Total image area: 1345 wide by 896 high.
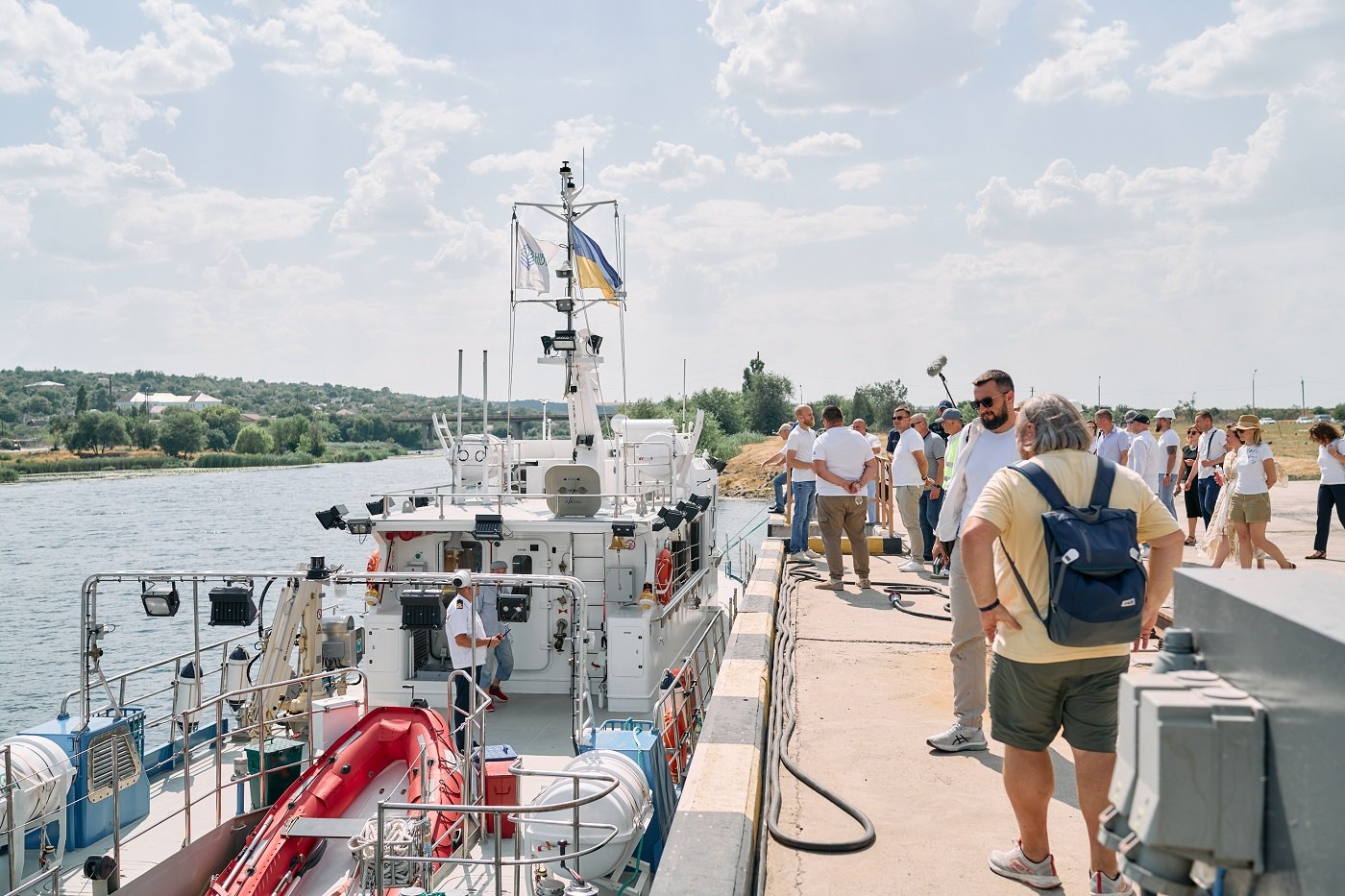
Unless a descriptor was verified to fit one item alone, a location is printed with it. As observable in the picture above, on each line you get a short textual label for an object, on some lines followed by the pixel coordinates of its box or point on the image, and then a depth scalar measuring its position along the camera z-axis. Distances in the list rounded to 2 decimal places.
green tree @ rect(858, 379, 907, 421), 77.44
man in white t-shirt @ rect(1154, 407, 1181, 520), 10.77
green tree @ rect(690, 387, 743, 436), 76.94
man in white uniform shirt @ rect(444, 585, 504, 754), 9.06
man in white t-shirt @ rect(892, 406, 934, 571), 9.98
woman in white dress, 9.16
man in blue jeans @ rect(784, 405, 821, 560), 9.99
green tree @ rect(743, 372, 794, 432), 84.25
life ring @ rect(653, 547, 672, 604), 10.84
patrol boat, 6.18
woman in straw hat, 8.81
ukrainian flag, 14.27
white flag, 13.90
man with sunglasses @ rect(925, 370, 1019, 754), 4.59
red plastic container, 7.38
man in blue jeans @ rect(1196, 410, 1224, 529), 11.73
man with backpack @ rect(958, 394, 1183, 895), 2.99
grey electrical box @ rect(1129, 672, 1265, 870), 1.70
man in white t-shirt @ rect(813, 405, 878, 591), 8.55
